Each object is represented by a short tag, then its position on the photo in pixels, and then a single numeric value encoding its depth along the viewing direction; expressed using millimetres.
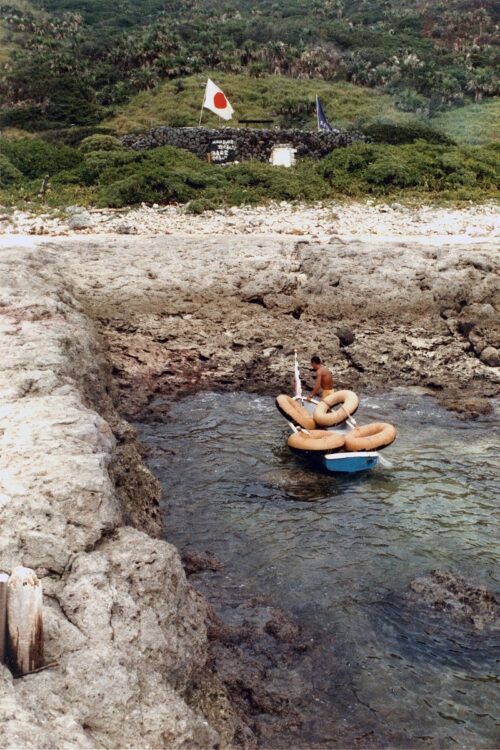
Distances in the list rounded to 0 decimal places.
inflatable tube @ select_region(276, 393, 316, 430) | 12453
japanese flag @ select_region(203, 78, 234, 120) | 29766
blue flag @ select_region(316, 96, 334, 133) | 34225
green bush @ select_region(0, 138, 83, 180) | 27125
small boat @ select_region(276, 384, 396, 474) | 11195
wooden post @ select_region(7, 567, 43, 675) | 4875
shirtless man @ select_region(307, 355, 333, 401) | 13047
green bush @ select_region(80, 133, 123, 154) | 29547
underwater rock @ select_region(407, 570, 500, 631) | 7762
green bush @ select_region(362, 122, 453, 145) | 31672
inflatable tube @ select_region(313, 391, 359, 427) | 12258
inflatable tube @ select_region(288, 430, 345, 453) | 11273
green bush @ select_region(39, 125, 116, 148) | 34219
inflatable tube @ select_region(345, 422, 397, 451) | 11203
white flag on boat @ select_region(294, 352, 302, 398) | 13218
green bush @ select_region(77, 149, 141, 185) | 25625
